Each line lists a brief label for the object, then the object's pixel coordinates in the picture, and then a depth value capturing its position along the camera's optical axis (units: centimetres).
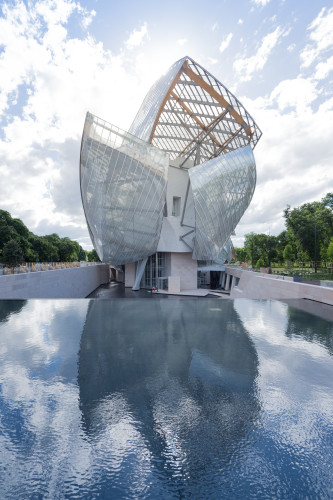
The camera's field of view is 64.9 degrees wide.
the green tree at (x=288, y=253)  6191
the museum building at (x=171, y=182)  2203
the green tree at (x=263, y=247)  7112
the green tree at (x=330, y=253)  4131
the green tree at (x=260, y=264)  5318
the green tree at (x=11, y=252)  4322
